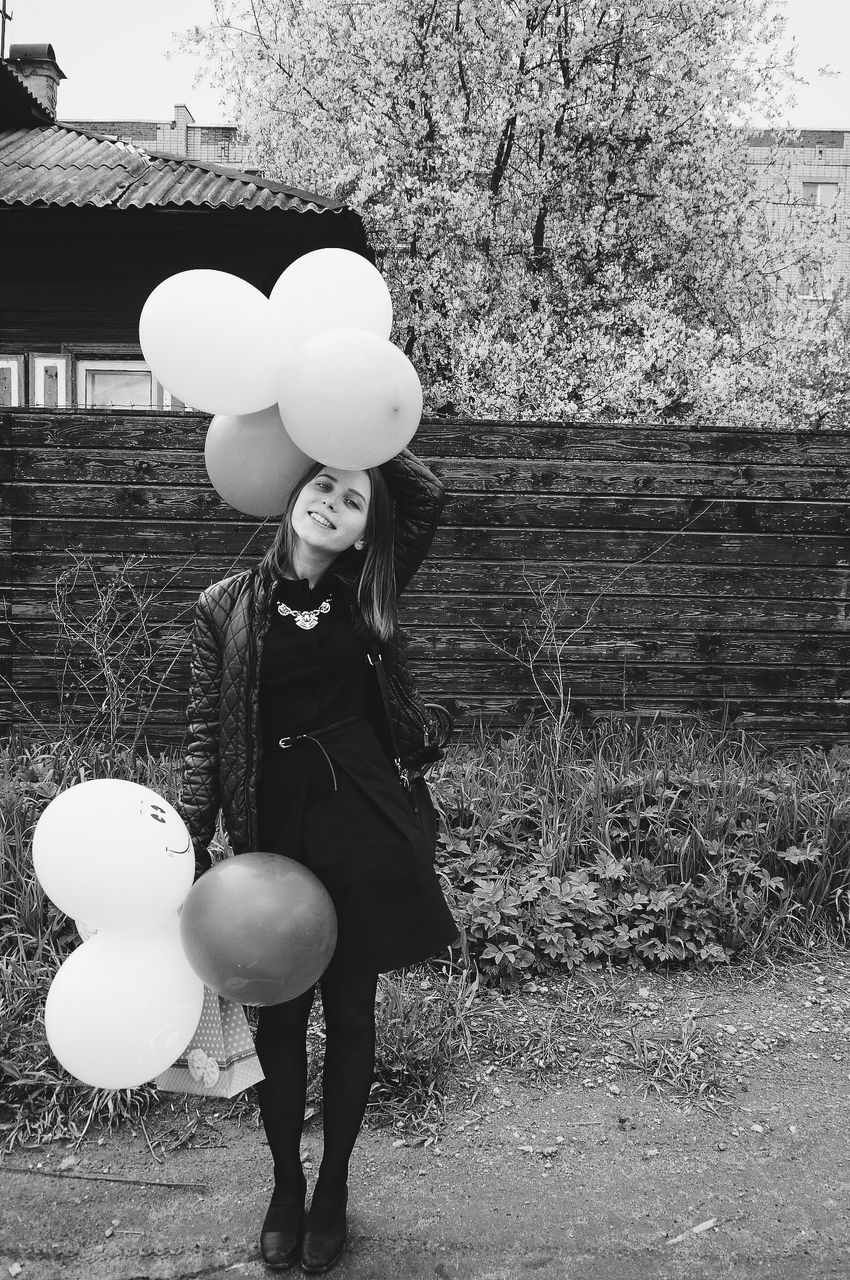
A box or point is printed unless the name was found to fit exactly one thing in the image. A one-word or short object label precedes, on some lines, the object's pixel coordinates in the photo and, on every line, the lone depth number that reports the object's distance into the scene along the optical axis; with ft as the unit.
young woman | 6.42
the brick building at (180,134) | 110.73
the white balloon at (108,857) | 5.64
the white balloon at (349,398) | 5.82
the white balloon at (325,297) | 6.24
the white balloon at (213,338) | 5.88
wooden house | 25.91
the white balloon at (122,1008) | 5.60
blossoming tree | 36.01
